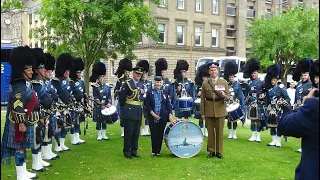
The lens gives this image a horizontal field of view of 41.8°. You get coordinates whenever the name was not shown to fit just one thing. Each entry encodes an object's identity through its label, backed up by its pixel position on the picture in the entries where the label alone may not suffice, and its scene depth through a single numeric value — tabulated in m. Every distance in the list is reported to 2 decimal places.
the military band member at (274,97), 9.95
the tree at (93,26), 14.86
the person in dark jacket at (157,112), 8.84
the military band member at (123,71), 10.62
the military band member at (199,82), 11.35
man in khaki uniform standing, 8.59
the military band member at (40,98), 7.31
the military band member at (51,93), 8.17
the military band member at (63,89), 8.85
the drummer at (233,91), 11.14
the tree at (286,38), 32.31
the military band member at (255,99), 10.78
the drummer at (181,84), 11.71
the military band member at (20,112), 6.26
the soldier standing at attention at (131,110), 8.67
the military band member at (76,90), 9.91
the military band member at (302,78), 9.22
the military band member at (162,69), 11.98
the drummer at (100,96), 10.88
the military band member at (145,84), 11.30
